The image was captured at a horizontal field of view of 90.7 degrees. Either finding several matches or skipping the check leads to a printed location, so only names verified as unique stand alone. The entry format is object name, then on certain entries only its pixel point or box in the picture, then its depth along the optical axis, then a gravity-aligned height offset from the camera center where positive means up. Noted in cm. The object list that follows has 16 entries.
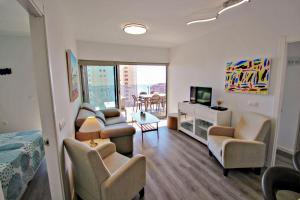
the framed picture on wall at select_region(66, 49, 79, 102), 235 +15
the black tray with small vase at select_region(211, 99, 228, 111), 312 -54
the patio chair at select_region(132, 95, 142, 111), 653 -91
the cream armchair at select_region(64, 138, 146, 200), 143 -100
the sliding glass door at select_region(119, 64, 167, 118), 584 -26
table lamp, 203 -59
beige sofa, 265 -94
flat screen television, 353 -33
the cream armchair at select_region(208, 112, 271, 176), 230 -104
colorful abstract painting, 251 +11
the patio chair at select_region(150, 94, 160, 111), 609 -73
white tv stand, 305 -85
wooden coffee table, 364 -94
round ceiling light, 271 +100
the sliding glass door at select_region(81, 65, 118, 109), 454 -11
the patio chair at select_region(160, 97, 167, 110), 630 -84
